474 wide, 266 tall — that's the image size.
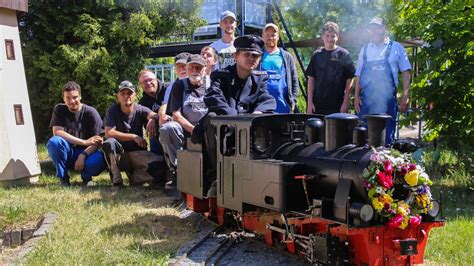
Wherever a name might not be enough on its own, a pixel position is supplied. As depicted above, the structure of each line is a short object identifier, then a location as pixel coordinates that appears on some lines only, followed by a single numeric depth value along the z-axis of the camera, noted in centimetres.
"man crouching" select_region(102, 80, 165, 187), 909
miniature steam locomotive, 441
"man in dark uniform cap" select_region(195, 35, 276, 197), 623
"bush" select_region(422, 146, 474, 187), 865
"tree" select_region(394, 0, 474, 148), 786
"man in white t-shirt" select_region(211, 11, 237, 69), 862
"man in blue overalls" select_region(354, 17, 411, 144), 751
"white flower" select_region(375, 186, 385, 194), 429
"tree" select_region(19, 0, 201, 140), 1263
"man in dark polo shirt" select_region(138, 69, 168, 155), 938
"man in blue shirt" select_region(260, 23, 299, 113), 791
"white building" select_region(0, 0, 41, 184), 970
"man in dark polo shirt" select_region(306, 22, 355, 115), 784
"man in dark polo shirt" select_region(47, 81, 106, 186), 928
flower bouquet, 430
